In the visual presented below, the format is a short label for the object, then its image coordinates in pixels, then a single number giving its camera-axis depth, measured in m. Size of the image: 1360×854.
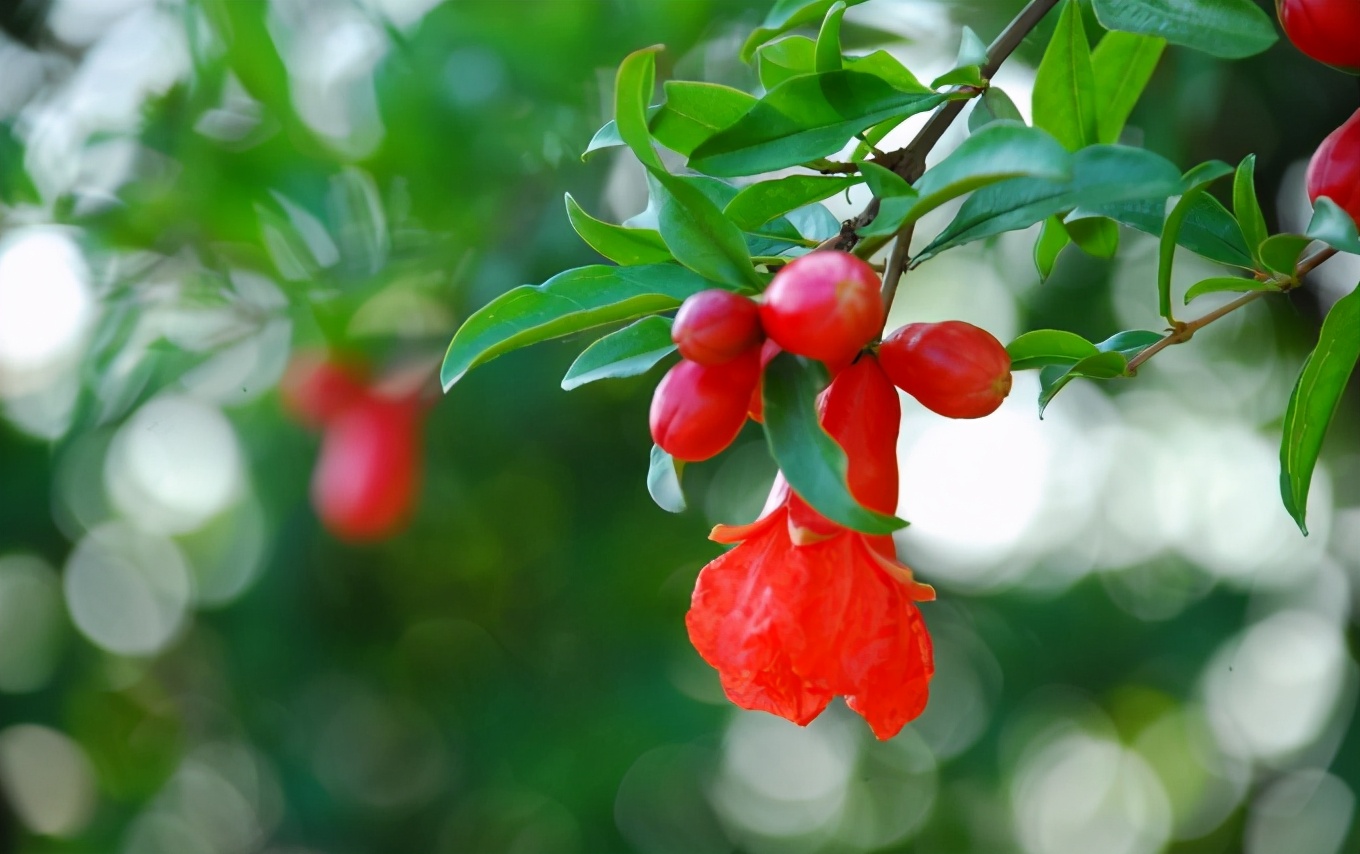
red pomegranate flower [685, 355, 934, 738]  0.88
